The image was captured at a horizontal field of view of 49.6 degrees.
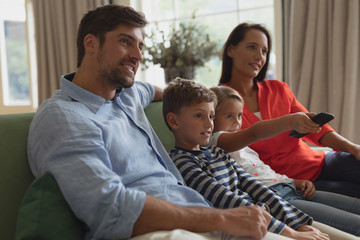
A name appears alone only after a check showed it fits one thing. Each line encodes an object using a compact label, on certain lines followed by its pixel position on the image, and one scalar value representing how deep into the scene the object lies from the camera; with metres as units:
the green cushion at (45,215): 0.94
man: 0.99
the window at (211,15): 3.73
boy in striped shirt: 1.33
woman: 1.82
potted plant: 3.41
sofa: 0.96
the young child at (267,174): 1.47
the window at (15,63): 4.98
